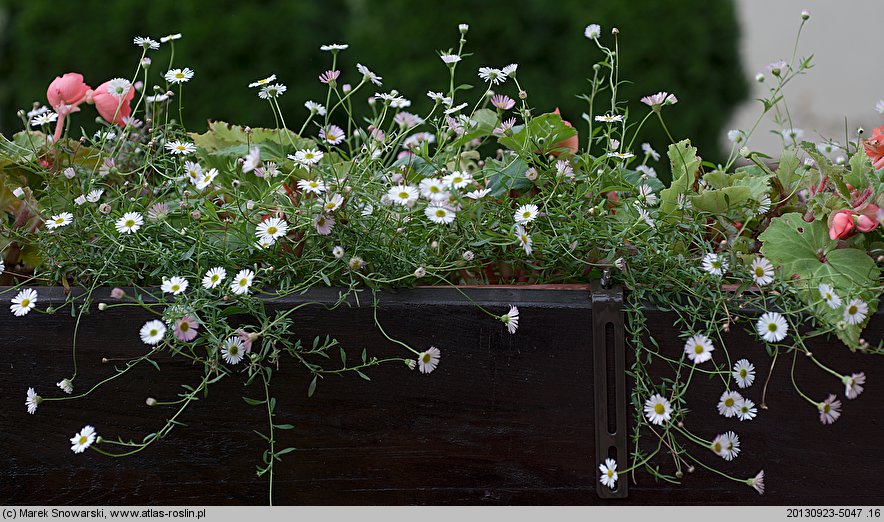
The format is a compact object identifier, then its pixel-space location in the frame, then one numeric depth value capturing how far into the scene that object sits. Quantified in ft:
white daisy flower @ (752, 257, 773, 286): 5.98
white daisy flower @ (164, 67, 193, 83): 6.26
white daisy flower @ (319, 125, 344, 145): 6.27
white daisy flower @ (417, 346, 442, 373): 6.00
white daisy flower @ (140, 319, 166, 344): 5.87
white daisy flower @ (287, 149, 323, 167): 6.05
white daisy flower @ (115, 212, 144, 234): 6.03
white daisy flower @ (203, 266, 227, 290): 5.95
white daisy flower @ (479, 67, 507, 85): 6.27
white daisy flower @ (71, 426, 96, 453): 5.93
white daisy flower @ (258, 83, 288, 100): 6.21
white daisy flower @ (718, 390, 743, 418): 5.96
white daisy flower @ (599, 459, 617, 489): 6.00
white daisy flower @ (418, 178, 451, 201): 5.96
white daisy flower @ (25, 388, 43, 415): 5.96
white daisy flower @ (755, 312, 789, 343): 5.91
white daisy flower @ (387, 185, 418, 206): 6.00
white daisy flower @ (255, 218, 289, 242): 6.01
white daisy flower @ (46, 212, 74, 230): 6.10
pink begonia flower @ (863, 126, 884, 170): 6.40
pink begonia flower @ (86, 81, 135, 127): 6.43
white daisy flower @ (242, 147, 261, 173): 5.86
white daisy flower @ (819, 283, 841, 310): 5.91
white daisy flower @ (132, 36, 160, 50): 6.25
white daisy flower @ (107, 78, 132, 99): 6.30
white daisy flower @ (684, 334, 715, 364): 5.92
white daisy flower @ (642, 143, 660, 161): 6.62
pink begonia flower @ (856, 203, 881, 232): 5.96
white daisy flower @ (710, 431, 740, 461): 5.98
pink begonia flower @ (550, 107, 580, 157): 6.48
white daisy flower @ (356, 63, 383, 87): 6.18
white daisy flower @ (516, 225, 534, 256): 6.02
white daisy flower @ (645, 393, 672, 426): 5.96
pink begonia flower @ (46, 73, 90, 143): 6.41
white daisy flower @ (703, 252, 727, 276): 6.00
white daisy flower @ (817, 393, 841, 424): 5.95
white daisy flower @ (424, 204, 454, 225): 5.90
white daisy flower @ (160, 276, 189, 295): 5.93
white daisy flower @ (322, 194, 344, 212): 5.99
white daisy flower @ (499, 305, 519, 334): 5.97
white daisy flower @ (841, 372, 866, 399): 5.89
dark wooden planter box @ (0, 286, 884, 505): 6.03
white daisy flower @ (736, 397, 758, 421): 5.97
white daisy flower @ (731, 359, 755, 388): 5.96
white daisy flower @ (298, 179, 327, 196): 6.01
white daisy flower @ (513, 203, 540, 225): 6.02
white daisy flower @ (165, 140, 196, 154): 6.22
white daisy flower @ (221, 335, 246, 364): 5.95
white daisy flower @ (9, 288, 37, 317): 5.98
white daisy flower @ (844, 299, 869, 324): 5.92
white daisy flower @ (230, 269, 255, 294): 5.90
